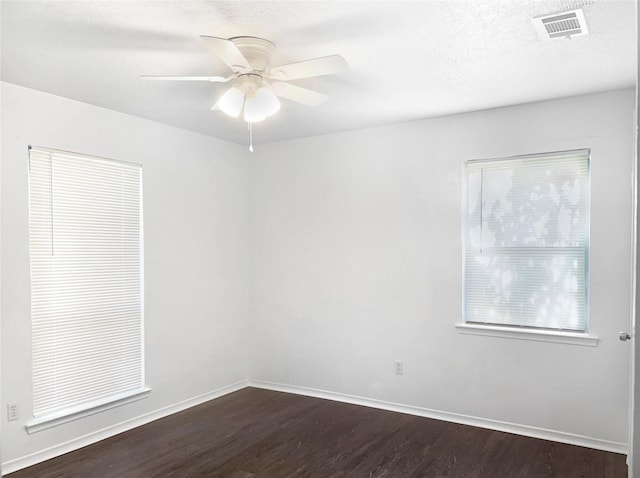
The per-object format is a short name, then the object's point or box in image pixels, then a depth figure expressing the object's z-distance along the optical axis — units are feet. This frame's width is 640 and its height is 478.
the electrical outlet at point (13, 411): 10.25
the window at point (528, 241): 11.79
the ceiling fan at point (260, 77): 7.64
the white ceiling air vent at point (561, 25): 7.47
